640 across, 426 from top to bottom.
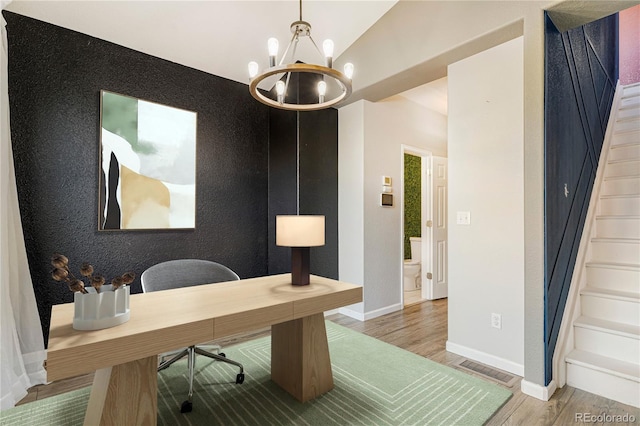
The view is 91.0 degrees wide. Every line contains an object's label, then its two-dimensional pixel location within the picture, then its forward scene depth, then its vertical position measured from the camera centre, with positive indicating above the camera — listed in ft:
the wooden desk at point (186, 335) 3.74 -1.60
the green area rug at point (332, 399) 5.86 -3.76
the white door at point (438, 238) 14.32 -1.04
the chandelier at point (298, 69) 5.53 +2.65
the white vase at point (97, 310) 4.01 -1.21
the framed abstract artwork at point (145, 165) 8.65 +1.53
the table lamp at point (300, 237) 6.19 -0.41
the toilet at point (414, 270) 16.07 -2.77
